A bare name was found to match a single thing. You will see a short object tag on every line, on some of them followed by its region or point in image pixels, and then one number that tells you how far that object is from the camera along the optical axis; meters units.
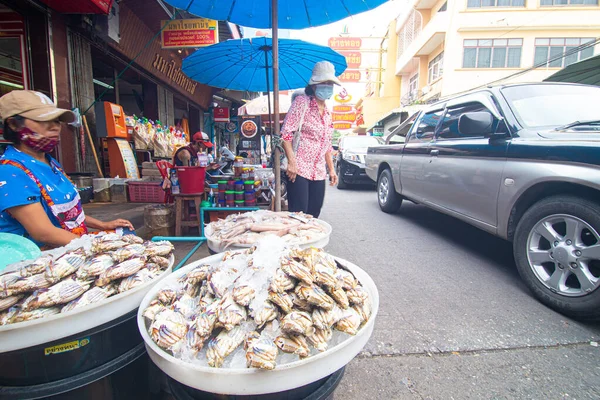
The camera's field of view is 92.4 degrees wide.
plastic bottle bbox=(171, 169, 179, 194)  3.83
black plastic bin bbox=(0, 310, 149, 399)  0.91
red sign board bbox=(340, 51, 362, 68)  24.66
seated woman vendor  1.48
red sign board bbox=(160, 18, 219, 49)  6.03
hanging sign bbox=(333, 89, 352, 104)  27.53
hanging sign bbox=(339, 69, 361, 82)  25.50
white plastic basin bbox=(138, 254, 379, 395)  0.80
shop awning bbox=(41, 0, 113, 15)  4.60
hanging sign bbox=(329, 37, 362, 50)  24.30
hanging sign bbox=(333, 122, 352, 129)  29.88
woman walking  2.67
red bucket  3.75
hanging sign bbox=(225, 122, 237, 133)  14.84
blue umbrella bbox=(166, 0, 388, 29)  2.64
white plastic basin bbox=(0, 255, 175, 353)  0.87
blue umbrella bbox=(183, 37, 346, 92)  3.20
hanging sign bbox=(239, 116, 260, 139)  12.84
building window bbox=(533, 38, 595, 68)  17.66
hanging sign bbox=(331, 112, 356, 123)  29.28
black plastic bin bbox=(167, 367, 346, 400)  0.86
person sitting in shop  4.70
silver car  2.08
